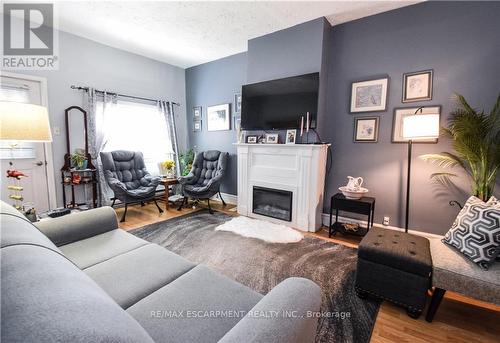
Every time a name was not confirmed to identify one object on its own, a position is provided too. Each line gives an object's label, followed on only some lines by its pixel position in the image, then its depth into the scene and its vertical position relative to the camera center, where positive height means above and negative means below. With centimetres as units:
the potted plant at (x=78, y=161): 352 -15
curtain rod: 356 +101
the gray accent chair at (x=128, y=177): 343 -42
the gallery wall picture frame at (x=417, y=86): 257 +78
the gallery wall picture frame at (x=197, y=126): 500 +59
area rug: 155 -111
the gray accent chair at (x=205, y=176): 378 -44
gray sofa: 46 -55
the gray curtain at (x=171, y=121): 468 +66
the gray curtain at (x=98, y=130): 369 +37
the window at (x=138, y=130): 398 +41
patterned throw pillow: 145 -54
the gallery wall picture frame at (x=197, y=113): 494 +86
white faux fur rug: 283 -105
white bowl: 275 -49
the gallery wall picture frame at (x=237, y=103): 422 +92
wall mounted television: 304 +73
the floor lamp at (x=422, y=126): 222 +26
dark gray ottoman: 152 -83
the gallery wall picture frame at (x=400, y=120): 261 +40
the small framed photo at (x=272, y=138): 343 +22
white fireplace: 305 -44
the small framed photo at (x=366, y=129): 290 +30
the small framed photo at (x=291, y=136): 326 +24
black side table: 268 -67
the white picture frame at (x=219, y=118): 443 +69
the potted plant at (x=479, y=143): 218 +10
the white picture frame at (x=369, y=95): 283 +74
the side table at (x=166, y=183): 394 -54
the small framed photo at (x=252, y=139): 363 +21
